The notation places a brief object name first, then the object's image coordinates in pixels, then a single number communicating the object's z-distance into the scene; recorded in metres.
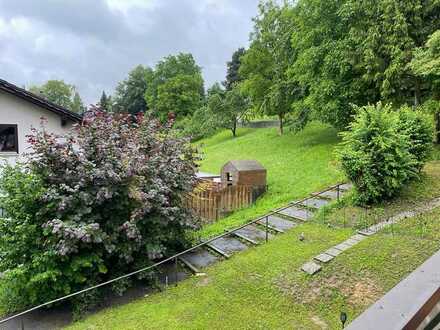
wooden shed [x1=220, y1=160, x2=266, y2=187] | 12.46
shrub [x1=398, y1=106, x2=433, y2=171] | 9.97
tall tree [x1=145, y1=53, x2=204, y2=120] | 44.03
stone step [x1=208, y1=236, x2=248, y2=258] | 8.26
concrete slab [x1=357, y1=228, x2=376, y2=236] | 7.58
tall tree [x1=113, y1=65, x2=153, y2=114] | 62.72
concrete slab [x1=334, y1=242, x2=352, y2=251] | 7.05
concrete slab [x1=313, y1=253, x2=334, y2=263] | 6.65
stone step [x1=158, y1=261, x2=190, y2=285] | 7.46
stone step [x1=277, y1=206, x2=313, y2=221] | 9.61
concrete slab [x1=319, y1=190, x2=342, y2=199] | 10.71
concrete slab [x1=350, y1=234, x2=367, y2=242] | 7.40
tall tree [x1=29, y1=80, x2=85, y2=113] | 73.62
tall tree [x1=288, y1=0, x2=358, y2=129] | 15.46
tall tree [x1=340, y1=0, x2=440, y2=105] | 13.27
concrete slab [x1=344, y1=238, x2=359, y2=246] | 7.22
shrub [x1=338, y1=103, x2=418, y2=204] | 8.75
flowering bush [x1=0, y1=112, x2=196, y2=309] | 6.49
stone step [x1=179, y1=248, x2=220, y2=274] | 7.81
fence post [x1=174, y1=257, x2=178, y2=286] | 7.46
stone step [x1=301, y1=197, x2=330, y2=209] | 10.25
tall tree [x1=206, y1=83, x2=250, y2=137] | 30.98
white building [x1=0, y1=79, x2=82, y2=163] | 11.16
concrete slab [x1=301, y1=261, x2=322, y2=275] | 6.37
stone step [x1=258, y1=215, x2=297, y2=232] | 9.15
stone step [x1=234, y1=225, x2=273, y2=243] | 8.71
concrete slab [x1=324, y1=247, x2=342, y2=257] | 6.85
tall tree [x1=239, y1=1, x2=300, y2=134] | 21.14
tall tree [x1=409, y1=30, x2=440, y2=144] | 10.60
